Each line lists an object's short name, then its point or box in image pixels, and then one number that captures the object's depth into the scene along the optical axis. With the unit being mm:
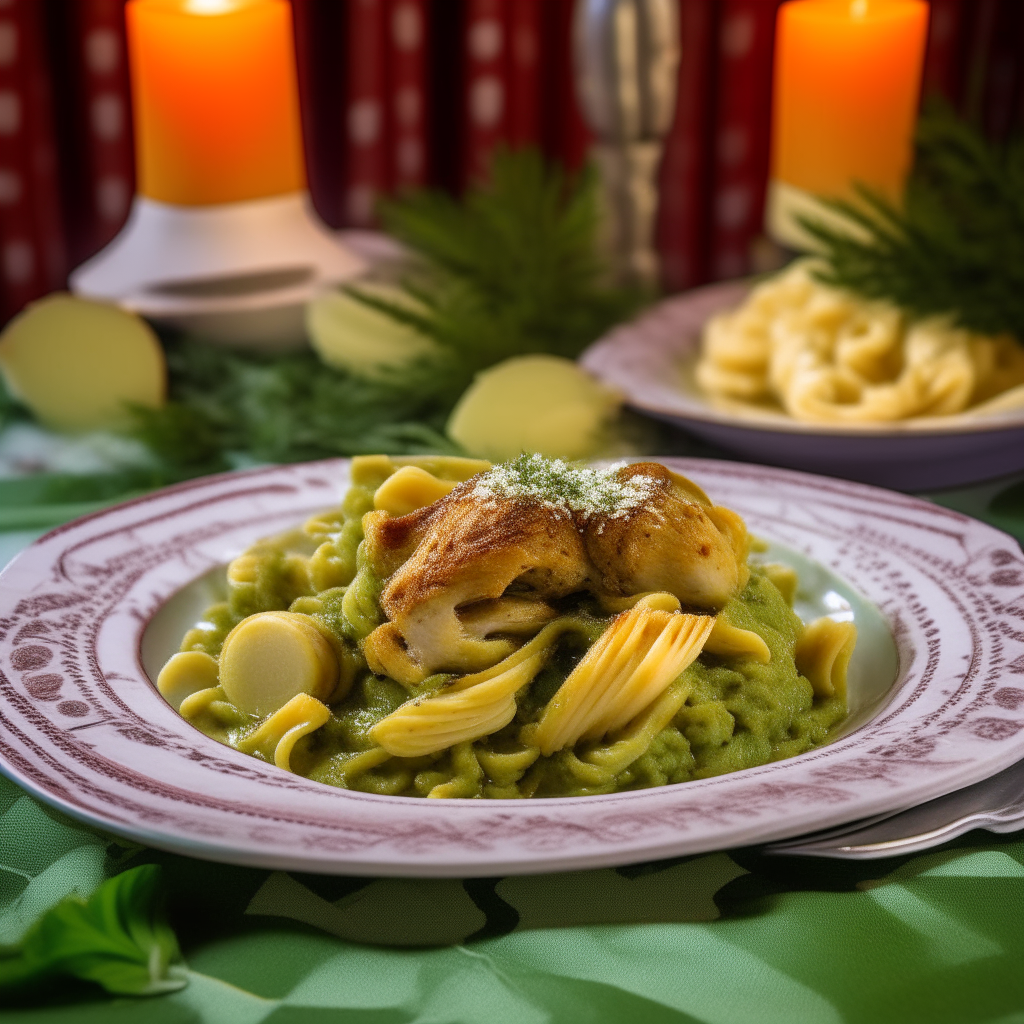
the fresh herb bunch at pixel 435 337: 899
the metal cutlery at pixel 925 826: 581
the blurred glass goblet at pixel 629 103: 1014
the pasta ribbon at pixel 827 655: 715
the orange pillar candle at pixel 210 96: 980
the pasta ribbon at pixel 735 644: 682
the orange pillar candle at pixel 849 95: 983
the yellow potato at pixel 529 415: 859
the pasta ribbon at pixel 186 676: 710
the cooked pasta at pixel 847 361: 869
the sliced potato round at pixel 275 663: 680
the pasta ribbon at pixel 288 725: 656
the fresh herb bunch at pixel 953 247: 891
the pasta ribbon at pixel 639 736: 630
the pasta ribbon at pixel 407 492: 723
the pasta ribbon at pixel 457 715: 625
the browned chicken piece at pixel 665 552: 663
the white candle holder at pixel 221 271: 982
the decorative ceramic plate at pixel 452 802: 518
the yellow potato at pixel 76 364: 920
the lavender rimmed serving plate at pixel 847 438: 831
